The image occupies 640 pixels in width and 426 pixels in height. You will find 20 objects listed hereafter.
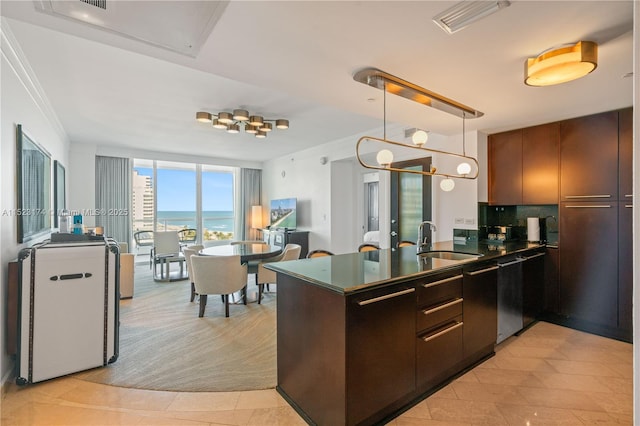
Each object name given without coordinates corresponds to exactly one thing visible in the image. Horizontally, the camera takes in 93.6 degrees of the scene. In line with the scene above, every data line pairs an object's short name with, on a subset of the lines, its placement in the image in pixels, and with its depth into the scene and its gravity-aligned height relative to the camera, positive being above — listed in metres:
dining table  4.00 -0.56
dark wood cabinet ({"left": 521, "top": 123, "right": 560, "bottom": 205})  3.43 +0.58
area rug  2.33 -1.29
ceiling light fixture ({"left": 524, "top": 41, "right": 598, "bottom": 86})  1.77 +0.92
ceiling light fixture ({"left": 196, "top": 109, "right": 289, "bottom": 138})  3.96 +1.27
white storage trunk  2.22 -0.76
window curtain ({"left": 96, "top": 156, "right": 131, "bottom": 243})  6.68 +0.36
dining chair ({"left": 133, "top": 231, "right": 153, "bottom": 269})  7.18 -0.64
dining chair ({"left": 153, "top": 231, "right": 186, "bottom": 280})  5.62 -0.71
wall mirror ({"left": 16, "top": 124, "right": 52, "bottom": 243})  2.51 +0.23
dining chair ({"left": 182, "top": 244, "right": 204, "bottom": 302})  4.17 -0.64
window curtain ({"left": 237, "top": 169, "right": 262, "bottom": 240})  8.37 +0.43
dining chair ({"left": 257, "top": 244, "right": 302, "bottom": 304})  4.19 -0.84
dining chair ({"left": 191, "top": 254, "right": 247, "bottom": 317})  3.57 -0.76
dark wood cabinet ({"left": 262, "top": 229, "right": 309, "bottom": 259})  6.65 -0.58
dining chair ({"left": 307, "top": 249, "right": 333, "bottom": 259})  3.44 -0.47
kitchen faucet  3.02 -0.34
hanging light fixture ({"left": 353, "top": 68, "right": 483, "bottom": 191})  2.20 +0.99
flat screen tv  7.00 -0.01
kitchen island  1.64 -0.75
